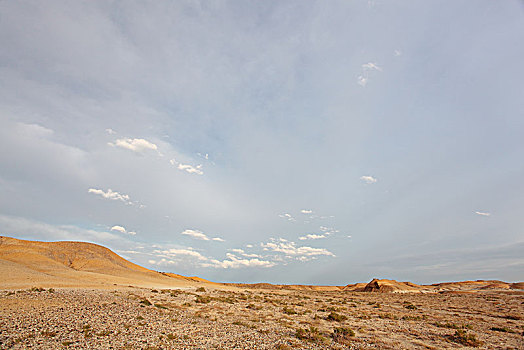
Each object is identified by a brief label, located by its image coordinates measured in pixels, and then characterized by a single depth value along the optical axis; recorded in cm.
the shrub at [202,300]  3116
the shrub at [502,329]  2063
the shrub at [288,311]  2669
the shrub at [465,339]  1692
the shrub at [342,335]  1652
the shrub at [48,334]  1377
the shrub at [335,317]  2418
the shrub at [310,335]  1653
